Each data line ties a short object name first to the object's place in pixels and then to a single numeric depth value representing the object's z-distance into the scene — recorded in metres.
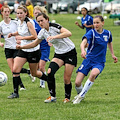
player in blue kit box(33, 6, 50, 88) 21.78
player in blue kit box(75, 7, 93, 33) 32.33
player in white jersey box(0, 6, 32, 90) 19.83
